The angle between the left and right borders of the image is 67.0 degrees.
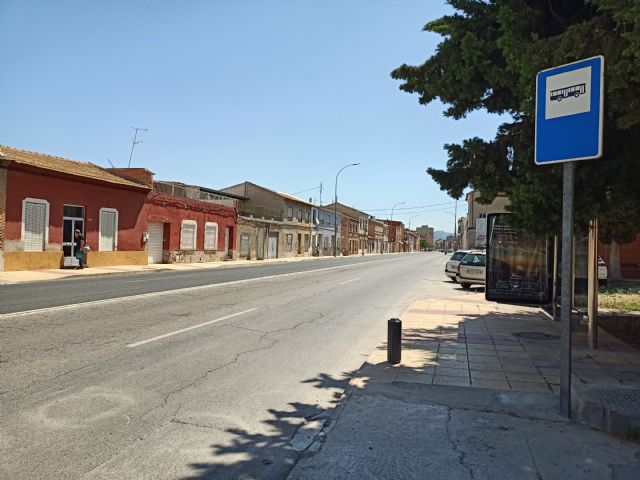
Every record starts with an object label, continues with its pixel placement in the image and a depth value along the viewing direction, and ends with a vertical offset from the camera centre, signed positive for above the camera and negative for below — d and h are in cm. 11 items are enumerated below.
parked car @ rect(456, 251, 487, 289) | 1842 -78
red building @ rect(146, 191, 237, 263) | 3034 +88
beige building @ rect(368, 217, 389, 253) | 9927 +230
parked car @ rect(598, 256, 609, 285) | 1918 -78
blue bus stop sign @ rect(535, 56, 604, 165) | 419 +128
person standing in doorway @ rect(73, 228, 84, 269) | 2211 -41
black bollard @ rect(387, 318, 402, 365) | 643 -126
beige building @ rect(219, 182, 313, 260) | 4240 +202
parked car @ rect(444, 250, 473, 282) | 2256 -74
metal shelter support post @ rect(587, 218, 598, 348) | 723 -49
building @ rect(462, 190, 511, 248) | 3275 +316
